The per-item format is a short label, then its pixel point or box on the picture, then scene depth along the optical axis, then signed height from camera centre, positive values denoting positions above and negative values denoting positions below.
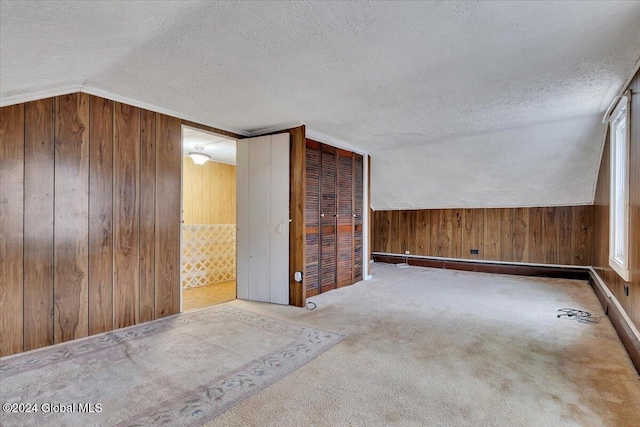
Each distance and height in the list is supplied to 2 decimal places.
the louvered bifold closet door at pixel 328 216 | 4.06 -0.06
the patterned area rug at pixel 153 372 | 1.59 -1.02
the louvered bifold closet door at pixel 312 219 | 3.82 -0.09
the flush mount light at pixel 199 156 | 4.52 +0.80
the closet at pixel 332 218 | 3.89 -0.08
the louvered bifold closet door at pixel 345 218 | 4.38 -0.09
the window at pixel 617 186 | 2.96 +0.27
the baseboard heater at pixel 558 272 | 2.29 -0.94
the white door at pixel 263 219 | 3.59 -0.08
